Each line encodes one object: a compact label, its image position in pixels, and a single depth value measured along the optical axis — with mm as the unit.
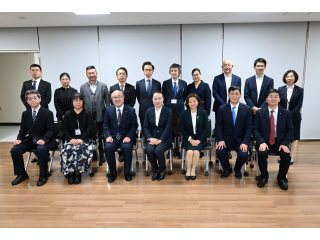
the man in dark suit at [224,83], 4586
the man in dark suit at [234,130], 3916
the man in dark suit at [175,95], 4656
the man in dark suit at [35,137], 3947
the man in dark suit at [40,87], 4750
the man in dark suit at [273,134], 3732
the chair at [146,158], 4184
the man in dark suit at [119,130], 4008
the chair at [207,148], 4074
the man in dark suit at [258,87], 4383
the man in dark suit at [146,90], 4711
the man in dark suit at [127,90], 4630
